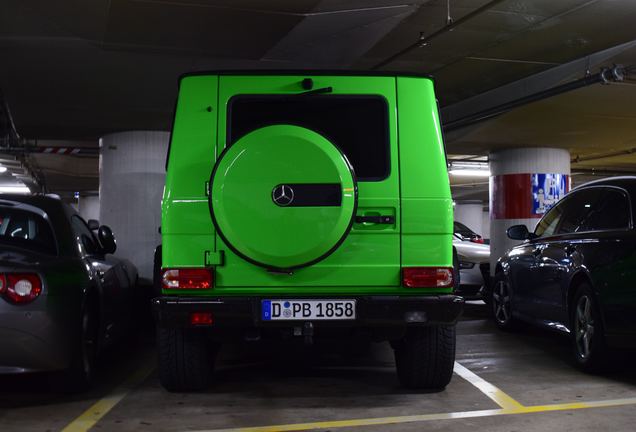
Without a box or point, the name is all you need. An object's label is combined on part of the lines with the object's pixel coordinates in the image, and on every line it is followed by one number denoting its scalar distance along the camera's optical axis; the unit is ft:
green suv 15.81
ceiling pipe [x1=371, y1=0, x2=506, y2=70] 25.52
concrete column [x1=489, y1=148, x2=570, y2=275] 54.60
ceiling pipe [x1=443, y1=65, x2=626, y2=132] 32.89
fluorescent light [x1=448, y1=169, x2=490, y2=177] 81.47
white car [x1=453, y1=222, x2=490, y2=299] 40.37
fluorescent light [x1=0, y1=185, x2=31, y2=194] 93.42
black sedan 18.95
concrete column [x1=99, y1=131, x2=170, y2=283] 45.93
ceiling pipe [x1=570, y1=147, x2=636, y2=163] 61.03
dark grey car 16.21
